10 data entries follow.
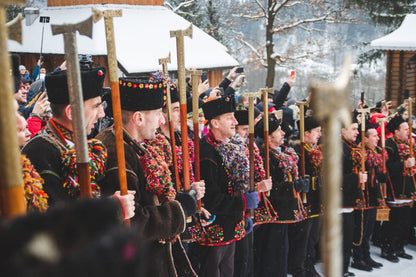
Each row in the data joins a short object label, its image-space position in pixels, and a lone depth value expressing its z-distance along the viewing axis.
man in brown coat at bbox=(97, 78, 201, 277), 2.66
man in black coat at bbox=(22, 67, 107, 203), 2.17
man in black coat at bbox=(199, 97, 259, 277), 3.94
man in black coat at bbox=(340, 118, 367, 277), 5.50
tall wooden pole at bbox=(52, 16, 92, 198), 1.52
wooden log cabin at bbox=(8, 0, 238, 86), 11.34
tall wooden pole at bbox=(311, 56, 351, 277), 0.71
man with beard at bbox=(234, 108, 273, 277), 4.31
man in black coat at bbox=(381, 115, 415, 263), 6.37
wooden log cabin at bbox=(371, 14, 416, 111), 14.00
